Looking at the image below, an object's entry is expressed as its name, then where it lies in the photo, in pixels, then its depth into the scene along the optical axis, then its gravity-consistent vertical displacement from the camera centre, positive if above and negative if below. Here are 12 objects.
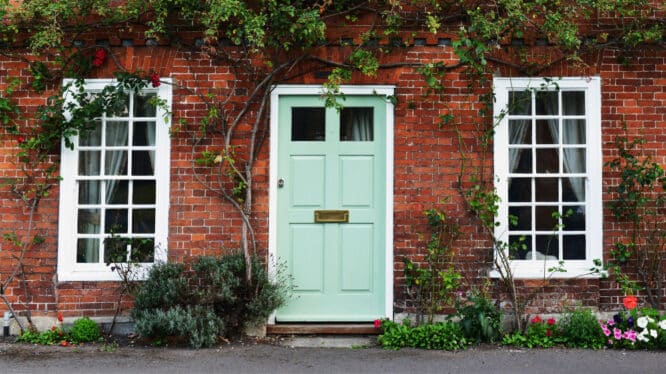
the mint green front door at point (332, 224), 7.77 -0.12
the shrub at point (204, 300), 7.07 -0.90
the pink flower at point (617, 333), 7.16 -1.20
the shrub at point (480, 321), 7.28 -1.11
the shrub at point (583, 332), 7.23 -1.21
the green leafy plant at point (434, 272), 7.53 -0.62
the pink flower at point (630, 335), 7.12 -1.21
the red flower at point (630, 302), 7.38 -0.91
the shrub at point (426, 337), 7.16 -1.26
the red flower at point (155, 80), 7.59 +1.42
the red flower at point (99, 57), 7.71 +1.68
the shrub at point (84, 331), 7.36 -1.25
